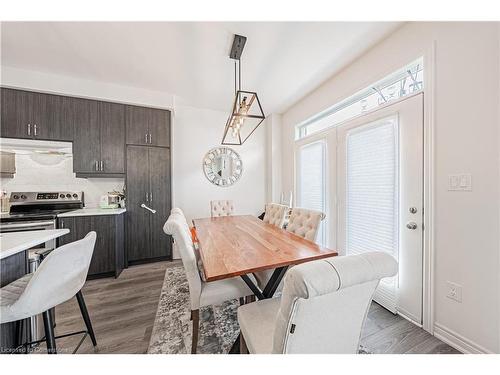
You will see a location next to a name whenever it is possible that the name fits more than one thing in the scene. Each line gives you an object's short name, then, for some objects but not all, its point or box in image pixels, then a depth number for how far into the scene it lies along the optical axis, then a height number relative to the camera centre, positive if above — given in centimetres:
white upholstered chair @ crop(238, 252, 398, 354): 62 -47
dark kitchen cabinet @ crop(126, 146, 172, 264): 309 -25
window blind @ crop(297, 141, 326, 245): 297 +13
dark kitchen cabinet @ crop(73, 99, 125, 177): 286 +70
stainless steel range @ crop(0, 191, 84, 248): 234 -31
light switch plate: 141 +3
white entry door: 174 -7
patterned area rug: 147 -122
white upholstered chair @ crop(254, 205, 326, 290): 181 -41
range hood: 255 +54
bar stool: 100 -58
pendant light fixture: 188 +147
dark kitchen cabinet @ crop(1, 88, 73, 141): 256 +95
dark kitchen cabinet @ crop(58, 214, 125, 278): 257 -70
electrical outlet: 145 -80
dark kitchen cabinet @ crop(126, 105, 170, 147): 311 +99
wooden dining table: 120 -49
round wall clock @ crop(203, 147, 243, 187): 389 +41
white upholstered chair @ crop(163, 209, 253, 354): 137 -74
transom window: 183 +104
